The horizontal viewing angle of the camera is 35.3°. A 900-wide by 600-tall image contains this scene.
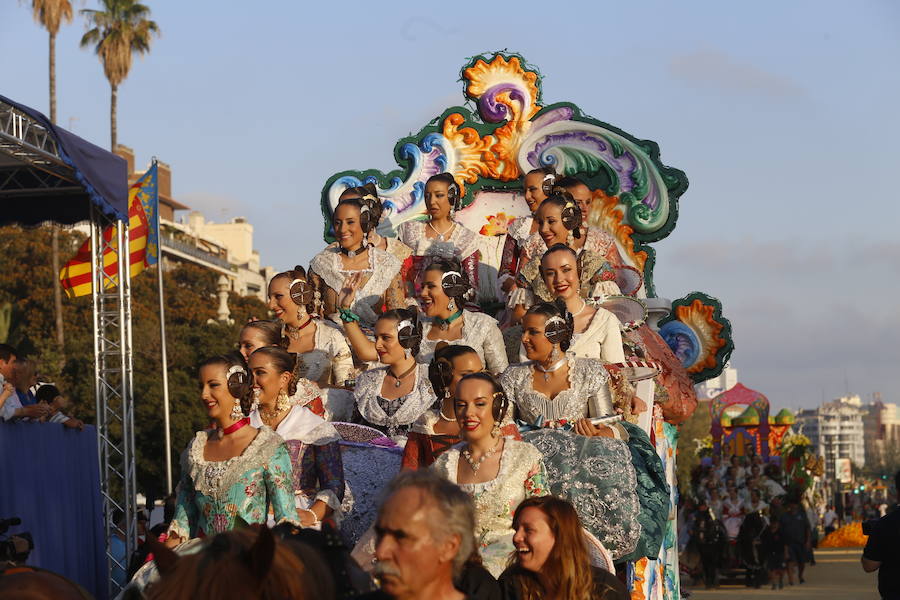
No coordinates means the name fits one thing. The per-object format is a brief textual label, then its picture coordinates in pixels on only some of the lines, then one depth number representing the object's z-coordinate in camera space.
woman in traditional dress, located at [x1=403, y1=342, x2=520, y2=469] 6.91
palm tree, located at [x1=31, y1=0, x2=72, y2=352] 36.06
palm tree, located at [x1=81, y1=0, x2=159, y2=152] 39.53
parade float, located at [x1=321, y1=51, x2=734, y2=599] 11.40
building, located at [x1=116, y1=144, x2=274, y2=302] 65.12
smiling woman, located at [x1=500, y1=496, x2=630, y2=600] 5.00
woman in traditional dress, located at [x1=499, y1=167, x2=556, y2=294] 10.09
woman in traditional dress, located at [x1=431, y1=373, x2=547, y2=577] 6.16
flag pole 22.01
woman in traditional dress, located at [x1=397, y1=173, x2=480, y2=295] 10.36
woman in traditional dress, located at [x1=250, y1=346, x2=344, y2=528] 7.02
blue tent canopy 12.00
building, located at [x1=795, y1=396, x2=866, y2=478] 112.82
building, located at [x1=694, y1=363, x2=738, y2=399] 115.66
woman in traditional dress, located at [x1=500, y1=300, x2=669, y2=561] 7.19
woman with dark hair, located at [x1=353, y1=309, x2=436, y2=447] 7.99
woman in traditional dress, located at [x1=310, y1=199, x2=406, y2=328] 9.81
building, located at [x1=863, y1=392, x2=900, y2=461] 170.80
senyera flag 19.53
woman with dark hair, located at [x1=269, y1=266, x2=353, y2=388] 8.76
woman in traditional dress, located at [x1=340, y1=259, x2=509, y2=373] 8.61
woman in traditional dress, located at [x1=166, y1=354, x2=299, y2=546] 6.09
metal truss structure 12.82
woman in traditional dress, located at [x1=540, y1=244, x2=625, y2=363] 8.48
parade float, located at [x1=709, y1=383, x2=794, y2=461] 30.17
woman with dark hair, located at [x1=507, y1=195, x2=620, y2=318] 9.12
